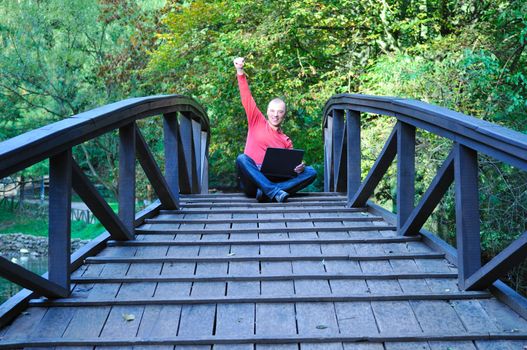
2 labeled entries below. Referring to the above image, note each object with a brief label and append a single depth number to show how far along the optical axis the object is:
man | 5.83
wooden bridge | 2.58
